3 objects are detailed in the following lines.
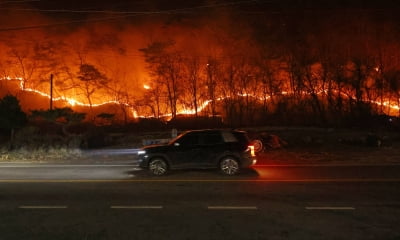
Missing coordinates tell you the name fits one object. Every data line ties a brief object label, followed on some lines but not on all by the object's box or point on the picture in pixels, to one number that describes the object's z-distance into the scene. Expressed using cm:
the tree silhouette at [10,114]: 2870
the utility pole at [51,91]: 3766
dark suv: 1458
